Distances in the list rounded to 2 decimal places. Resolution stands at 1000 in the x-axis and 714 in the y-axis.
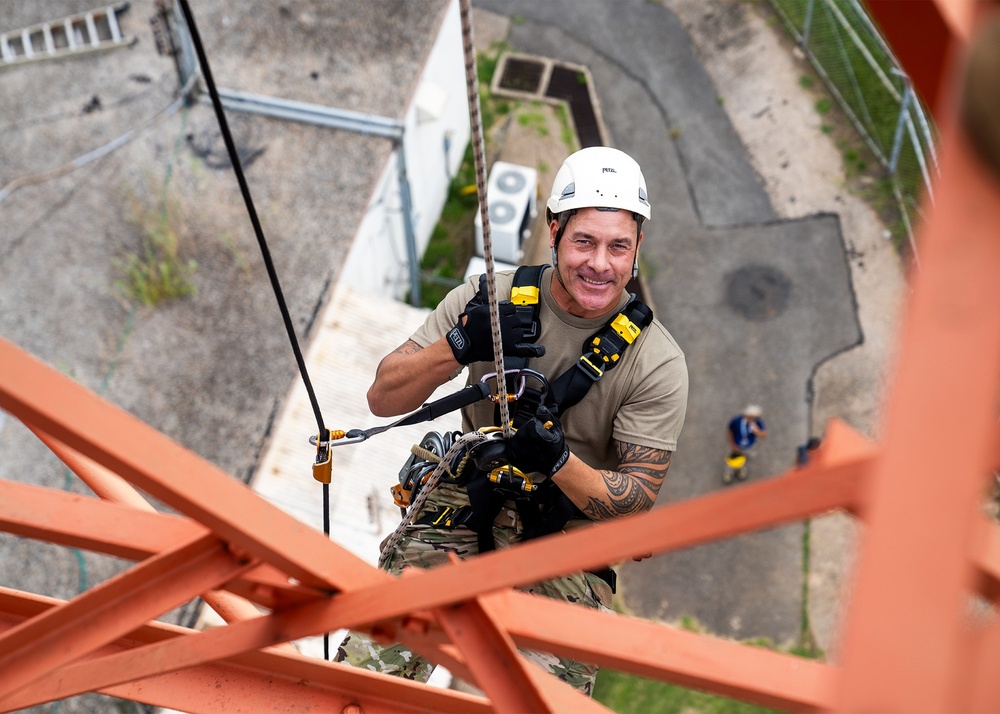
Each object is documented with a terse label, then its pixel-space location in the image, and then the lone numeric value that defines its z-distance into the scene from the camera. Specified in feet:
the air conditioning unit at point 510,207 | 59.62
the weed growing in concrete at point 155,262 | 42.93
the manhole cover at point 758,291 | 60.85
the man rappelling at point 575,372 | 18.20
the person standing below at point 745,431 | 52.34
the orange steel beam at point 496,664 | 11.30
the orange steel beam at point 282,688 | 14.80
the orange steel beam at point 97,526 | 12.48
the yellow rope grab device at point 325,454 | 18.71
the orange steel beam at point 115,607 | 12.05
